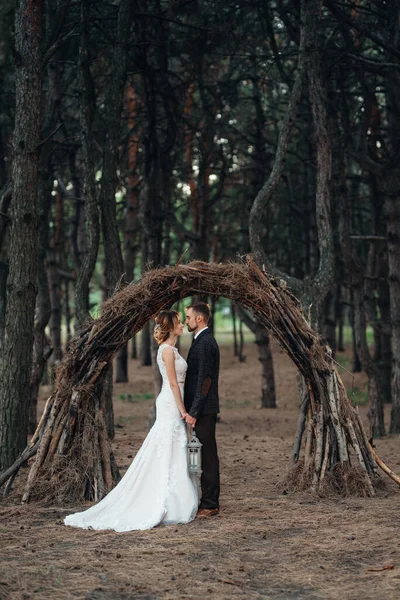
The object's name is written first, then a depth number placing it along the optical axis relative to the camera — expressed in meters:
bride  8.06
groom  8.30
